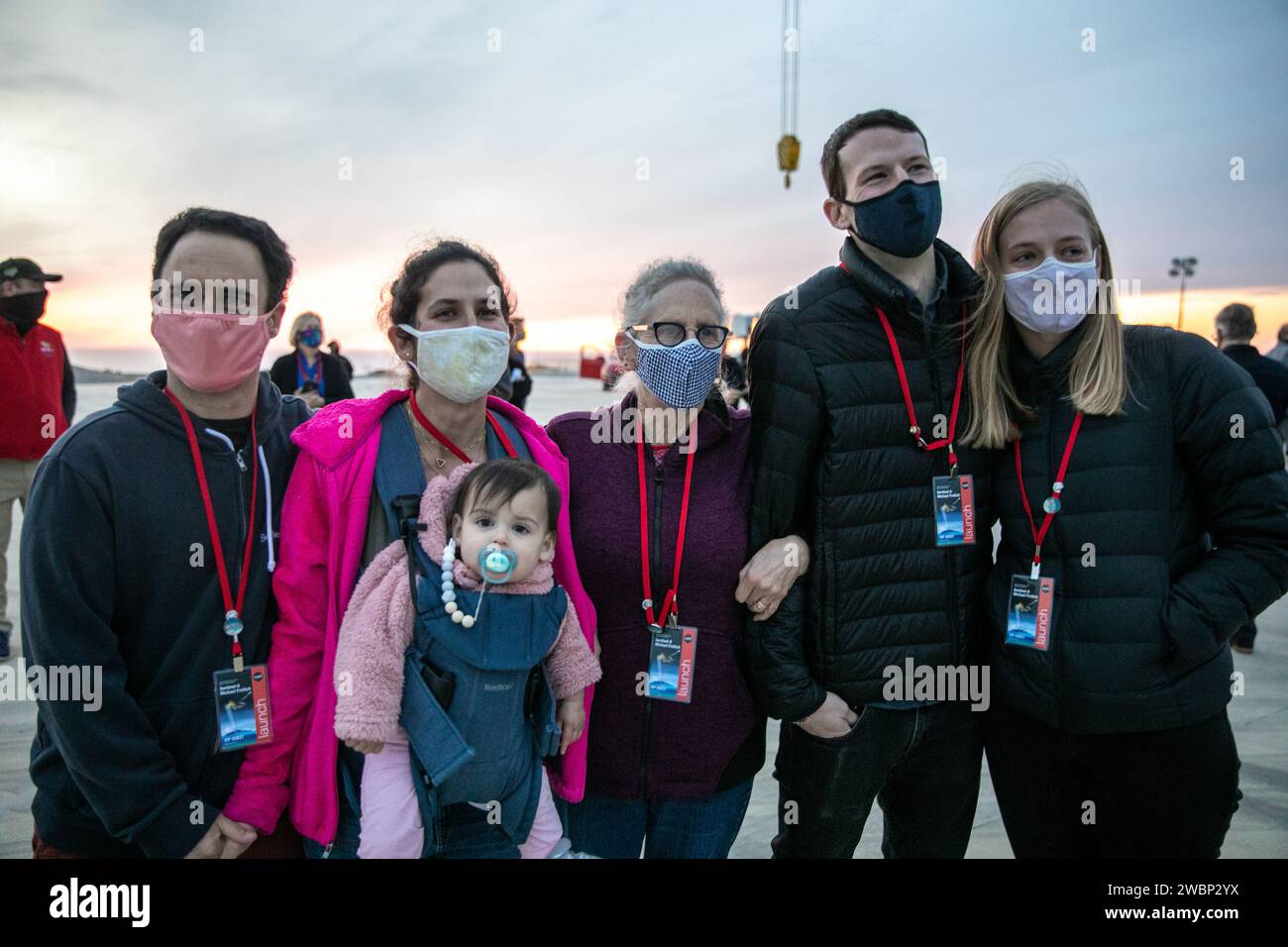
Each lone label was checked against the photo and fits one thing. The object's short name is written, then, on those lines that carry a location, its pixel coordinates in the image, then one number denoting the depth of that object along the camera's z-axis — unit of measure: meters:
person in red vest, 5.38
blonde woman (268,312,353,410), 7.36
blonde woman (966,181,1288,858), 2.18
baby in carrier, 1.95
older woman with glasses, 2.34
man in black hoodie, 1.82
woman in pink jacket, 2.03
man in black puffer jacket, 2.35
